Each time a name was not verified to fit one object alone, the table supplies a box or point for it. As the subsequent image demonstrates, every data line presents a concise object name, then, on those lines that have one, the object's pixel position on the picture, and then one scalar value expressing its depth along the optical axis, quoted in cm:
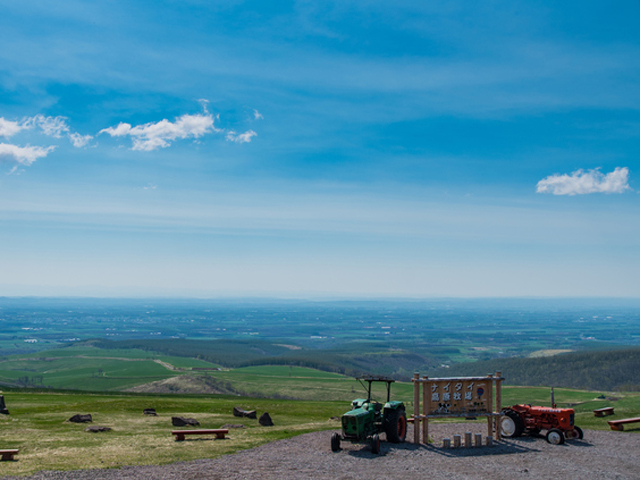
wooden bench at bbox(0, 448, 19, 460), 1707
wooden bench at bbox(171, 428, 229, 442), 2100
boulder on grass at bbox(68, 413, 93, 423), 2569
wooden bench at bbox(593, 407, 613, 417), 2833
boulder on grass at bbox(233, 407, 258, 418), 2859
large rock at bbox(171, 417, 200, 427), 2525
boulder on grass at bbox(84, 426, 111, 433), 2317
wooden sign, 2045
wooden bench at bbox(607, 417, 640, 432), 2355
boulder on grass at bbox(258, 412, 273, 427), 2650
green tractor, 1859
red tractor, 2102
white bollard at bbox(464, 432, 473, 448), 1977
